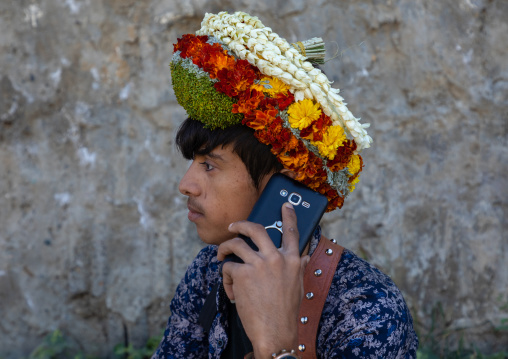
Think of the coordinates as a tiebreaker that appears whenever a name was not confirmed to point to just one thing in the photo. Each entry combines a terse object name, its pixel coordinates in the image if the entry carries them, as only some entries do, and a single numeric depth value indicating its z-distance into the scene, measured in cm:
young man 117
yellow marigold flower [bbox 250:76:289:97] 122
